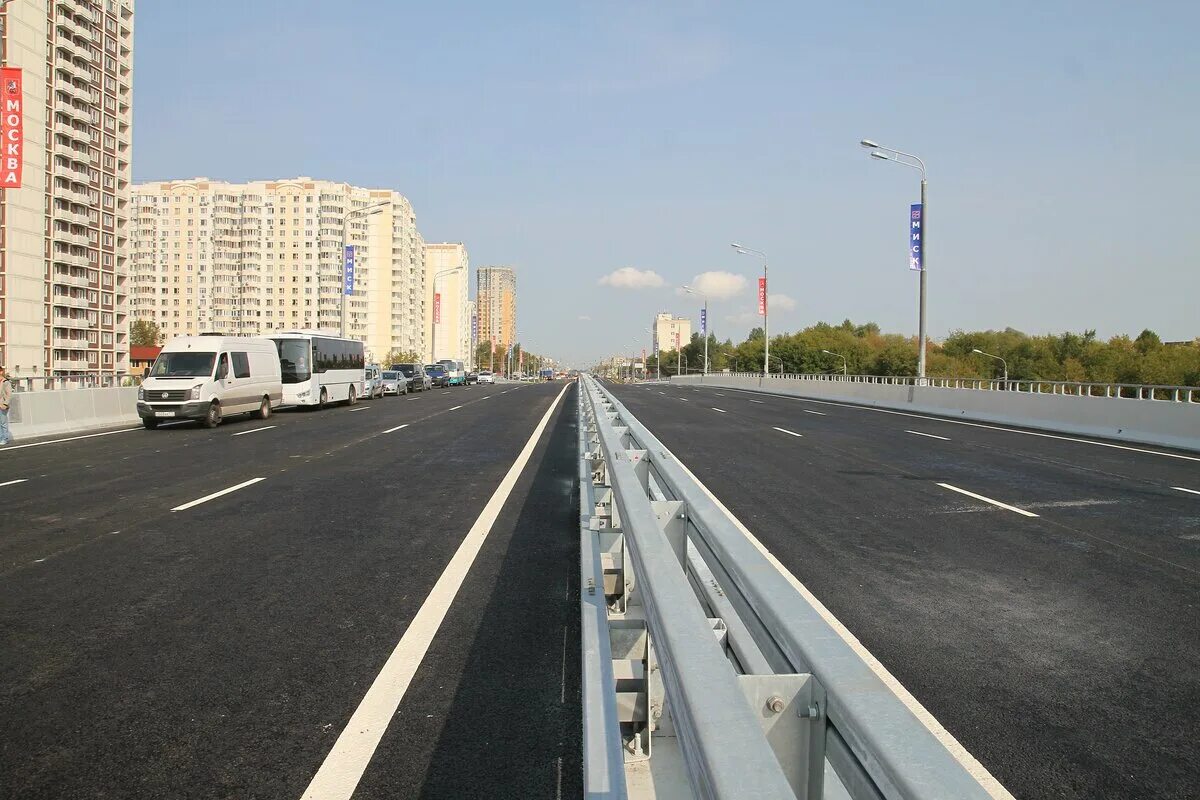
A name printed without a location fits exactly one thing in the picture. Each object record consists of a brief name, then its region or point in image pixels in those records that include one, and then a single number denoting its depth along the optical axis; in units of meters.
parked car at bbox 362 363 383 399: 44.00
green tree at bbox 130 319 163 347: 153.88
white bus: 30.62
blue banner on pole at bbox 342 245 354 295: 47.75
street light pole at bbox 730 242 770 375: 59.13
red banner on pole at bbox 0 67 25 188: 37.30
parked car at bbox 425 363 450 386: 69.19
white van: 22.31
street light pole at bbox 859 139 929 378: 33.41
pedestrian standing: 18.09
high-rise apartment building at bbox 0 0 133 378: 77.31
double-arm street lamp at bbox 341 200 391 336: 46.73
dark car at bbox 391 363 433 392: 55.06
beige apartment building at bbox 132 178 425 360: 149.12
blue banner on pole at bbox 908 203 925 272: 33.59
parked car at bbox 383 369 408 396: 48.94
